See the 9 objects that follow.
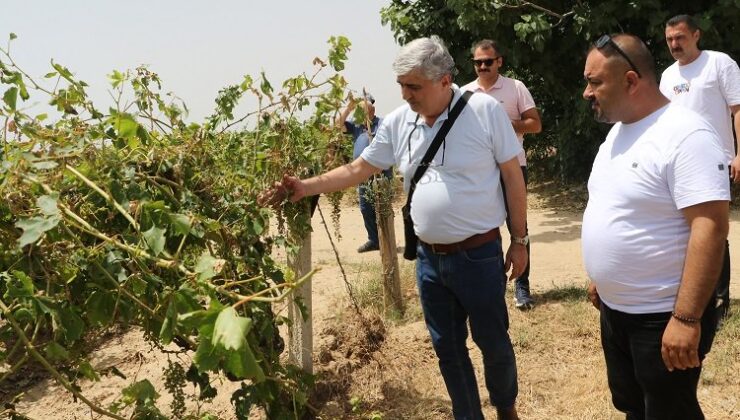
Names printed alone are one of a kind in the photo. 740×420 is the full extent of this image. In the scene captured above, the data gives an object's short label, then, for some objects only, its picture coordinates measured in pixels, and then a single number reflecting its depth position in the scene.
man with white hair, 2.76
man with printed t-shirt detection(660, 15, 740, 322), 3.87
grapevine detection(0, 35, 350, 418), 1.84
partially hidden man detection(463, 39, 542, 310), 4.36
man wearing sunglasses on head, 2.05
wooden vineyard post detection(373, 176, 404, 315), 4.40
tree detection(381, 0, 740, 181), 7.95
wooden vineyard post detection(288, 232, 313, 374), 3.51
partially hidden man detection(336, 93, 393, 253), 3.43
